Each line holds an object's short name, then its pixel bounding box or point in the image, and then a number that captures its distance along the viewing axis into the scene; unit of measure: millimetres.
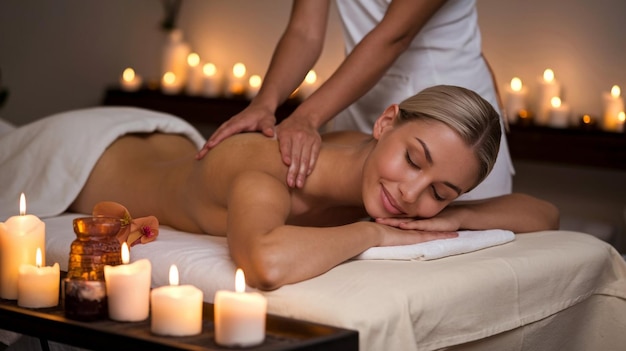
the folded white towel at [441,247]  1949
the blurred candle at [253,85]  4738
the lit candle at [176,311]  1471
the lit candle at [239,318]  1428
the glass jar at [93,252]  1593
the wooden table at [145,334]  1444
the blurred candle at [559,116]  3957
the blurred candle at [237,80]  4770
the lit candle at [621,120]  3834
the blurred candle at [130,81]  4941
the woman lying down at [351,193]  1802
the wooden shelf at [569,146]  3748
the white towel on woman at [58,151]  2576
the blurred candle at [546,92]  4051
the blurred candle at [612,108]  3857
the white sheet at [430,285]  1646
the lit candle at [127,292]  1556
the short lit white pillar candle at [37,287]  1655
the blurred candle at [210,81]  4867
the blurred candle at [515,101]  4094
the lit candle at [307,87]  4461
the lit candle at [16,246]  1732
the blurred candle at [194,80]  4934
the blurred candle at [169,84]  4914
